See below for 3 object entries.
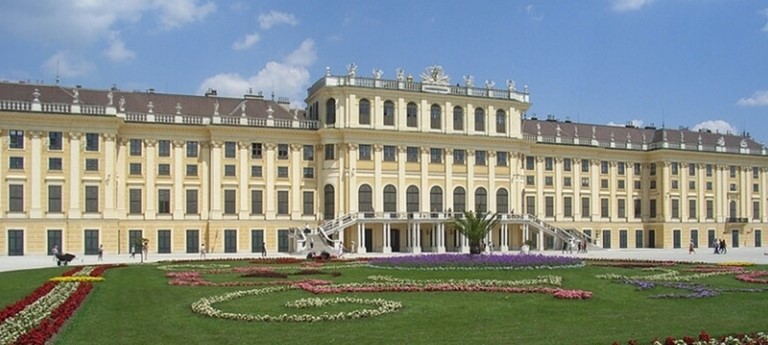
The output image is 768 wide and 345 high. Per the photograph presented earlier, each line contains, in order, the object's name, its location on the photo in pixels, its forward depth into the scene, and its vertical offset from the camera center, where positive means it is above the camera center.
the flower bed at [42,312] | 15.71 -2.75
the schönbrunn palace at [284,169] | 61.06 +2.22
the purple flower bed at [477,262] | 35.28 -3.06
